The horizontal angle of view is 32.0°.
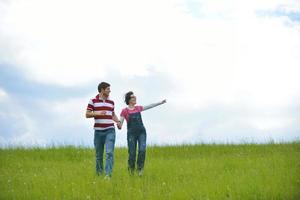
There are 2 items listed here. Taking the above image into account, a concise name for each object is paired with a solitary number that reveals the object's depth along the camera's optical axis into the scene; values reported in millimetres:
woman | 14430
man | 13789
